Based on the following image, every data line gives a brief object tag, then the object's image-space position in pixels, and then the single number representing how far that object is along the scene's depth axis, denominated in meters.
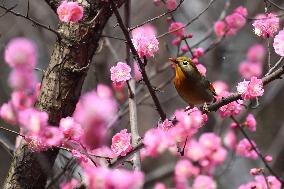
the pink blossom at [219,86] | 10.60
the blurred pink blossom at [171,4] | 7.80
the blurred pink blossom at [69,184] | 6.64
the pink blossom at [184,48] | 8.43
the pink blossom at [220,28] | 10.15
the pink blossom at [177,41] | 8.34
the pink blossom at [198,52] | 8.27
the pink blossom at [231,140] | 11.76
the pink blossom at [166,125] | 5.63
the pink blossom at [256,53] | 13.63
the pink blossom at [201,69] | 7.69
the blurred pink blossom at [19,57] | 5.17
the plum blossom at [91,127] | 2.68
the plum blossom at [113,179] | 3.24
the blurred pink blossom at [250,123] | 8.22
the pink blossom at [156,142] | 4.84
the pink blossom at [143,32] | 6.35
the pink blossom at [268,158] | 7.69
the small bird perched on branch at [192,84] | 7.42
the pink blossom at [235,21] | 9.43
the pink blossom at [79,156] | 6.18
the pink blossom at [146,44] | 6.03
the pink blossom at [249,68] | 12.09
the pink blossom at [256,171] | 7.00
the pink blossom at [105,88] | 9.75
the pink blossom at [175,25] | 7.98
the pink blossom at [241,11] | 9.40
